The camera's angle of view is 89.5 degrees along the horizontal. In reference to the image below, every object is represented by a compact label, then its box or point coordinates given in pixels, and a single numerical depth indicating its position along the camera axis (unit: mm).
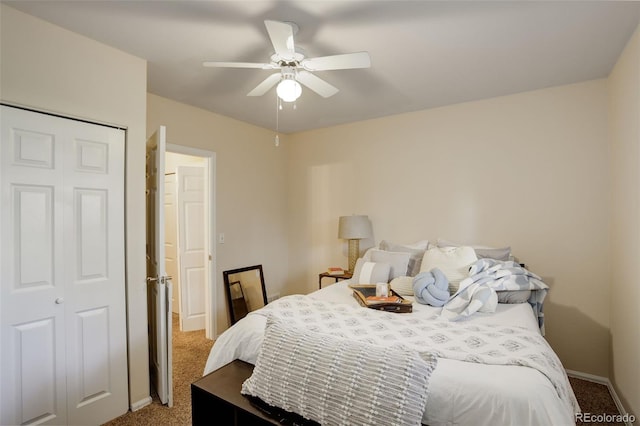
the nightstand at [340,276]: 3583
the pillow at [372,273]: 2908
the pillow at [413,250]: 3102
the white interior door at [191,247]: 4020
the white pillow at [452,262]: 2543
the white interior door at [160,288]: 2316
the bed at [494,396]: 1203
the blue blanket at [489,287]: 2145
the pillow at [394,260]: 2965
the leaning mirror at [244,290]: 3688
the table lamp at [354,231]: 3605
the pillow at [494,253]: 2799
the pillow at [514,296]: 2398
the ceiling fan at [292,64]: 1717
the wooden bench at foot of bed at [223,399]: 1553
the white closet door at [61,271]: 1767
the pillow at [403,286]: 2707
